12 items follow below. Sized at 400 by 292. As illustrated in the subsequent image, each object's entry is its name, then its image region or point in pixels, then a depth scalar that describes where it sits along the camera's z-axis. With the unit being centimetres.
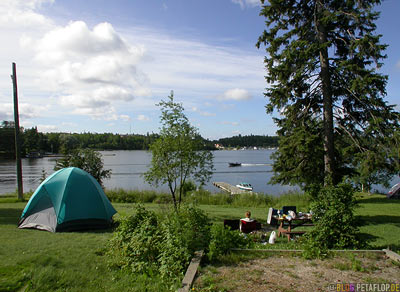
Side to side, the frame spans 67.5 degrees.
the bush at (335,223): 617
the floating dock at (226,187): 3279
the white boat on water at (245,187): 3368
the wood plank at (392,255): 549
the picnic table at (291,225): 853
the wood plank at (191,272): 430
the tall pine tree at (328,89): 1093
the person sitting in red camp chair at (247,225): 883
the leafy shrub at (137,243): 542
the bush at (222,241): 545
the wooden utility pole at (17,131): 1762
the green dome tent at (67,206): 911
